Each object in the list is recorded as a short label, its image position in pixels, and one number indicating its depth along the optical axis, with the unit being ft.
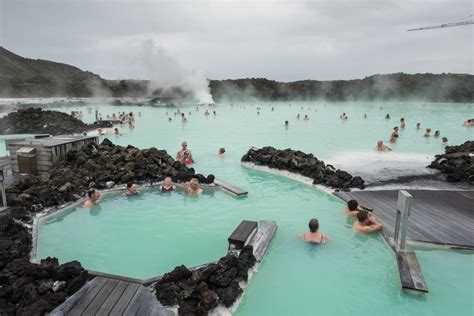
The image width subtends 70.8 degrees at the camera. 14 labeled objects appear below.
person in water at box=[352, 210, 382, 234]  22.21
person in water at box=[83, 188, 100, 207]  27.76
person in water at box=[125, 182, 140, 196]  30.60
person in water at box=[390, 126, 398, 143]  61.52
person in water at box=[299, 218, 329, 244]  21.09
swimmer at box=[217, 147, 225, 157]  49.32
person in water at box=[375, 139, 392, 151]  52.06
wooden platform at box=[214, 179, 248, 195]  31.23
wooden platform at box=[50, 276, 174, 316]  13.12
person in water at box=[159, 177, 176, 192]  31.63
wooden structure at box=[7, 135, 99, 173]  34.27
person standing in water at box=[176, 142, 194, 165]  43.06
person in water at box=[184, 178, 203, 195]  31.22
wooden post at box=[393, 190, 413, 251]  17.75
